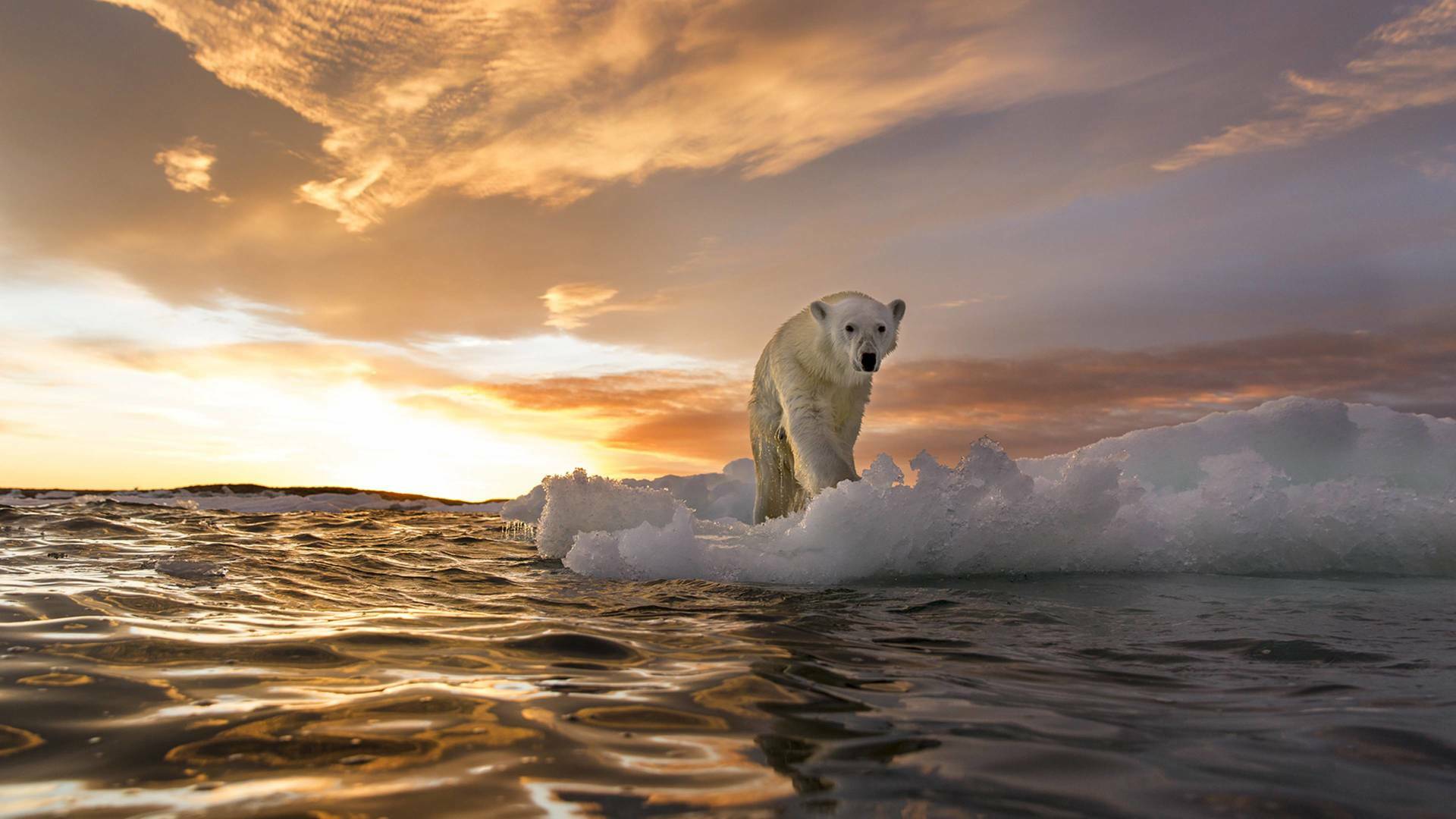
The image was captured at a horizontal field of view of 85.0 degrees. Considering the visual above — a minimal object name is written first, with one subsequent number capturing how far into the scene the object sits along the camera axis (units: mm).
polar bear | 7957
